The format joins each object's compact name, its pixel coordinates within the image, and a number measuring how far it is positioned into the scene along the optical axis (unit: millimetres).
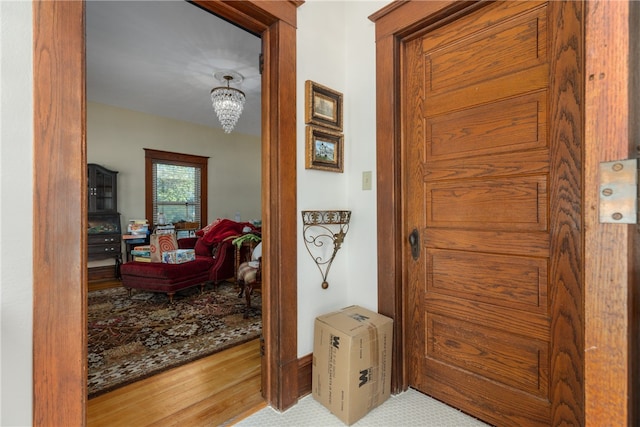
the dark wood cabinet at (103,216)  4434
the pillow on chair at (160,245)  3768
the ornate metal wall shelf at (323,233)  1739
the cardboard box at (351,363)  1456
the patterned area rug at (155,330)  2008
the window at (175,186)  5289
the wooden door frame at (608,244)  466
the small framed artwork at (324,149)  1736
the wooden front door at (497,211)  1225
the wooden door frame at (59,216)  984
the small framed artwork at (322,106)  1732
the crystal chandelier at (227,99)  3613
